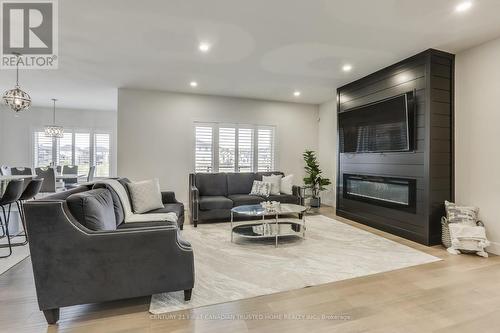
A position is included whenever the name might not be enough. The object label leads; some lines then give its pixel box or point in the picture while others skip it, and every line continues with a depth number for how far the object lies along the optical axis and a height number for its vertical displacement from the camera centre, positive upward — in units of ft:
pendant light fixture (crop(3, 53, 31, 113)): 12.48 +3.33
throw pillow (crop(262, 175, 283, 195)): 17.97 -1.03
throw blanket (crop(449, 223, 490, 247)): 10.60 -2.75
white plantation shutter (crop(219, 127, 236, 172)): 21.08 +1.50
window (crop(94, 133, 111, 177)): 27.22 +1.41
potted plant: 20.33 -1.18
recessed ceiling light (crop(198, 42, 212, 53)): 11.62 +5.58
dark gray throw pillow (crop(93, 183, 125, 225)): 9.45 -1.44
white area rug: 7.68 -3.66
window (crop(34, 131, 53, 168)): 25.26 +1.72
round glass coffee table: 12.03 -3.09
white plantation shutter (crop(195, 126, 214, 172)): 20.49 +1.45
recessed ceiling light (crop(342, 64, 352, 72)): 14.21 +5.65
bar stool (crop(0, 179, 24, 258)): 10.95 -1.14
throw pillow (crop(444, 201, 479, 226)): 11.32 -2.08
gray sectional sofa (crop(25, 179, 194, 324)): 5.86 -2.20
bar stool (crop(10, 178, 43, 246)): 12.52 -1.16
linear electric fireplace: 13.05 -1.31
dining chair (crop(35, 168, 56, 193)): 19.20 -0.86
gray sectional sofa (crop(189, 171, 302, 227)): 15.48 -1.89
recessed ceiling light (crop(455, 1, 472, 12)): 8.55 +5.51
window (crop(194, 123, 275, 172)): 20.63 +1.64
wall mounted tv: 12.80 +2.38
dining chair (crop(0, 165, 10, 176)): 18.63 -0.31
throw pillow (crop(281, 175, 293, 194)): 18.05 -1.24
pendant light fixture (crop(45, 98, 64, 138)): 22.45 +3.12
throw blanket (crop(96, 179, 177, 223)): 10.21 -2.02
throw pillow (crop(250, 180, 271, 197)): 17.48 -1.48
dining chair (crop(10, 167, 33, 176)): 20.02 -0.36
